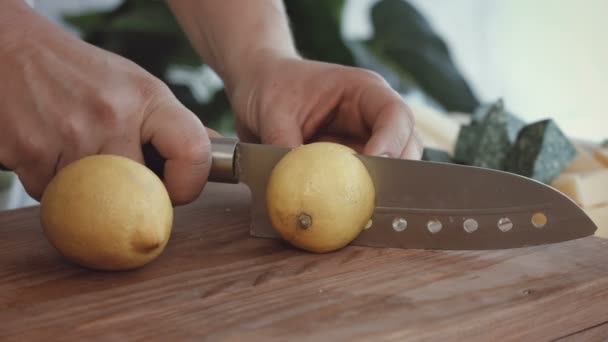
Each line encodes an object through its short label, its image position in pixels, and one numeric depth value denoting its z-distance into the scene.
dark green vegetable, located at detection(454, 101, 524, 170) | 0.76
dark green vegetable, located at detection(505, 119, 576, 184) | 0.72
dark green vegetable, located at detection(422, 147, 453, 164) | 0.73
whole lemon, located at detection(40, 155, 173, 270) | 0.48
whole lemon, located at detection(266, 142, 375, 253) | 0.51
